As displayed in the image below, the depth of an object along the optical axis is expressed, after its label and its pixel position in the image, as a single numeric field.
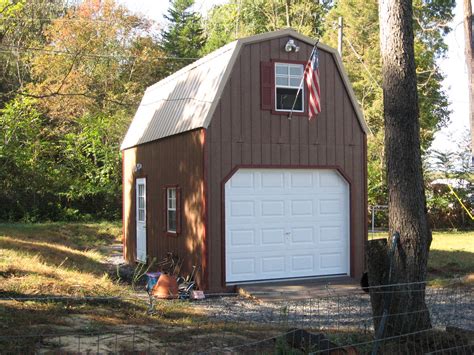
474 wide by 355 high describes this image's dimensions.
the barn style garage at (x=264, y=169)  11.73
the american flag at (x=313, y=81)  11.93
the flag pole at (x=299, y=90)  12.04
